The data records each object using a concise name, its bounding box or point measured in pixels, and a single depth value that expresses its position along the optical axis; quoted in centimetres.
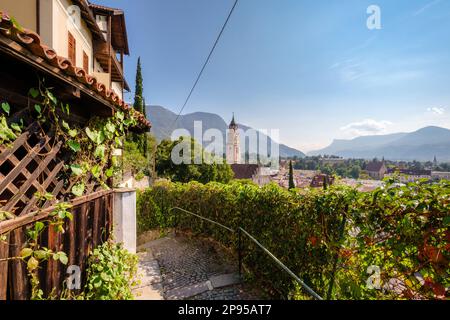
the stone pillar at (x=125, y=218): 421
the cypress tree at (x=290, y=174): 4107
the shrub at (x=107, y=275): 308
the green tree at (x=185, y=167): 2996
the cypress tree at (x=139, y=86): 3186
